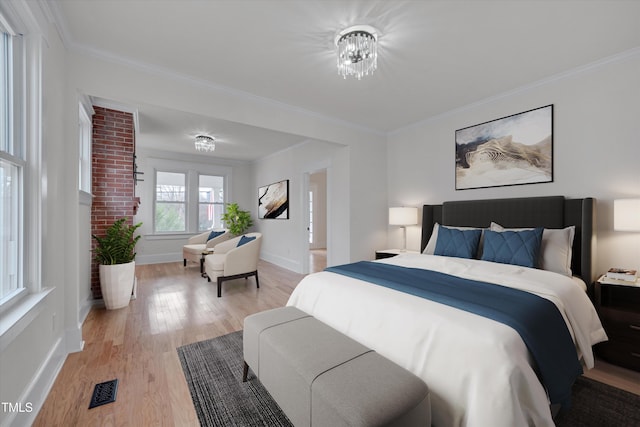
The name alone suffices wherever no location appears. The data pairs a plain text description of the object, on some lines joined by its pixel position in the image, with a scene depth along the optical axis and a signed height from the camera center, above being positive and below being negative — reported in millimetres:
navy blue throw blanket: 1331 -536
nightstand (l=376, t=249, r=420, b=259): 3936 -597
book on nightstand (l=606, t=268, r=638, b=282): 2166 -493
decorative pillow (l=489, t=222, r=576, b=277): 2408 -329
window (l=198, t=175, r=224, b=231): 6977 +270
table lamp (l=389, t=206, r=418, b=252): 3922 -44
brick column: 3543 +540
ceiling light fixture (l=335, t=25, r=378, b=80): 2118 +1335
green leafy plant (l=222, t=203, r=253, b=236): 6782 -185
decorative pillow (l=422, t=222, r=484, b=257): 3229 -350
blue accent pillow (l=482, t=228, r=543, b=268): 2451 -316
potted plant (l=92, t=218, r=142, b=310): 3227 -650
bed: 1153 -622
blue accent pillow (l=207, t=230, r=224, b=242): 6213 -517
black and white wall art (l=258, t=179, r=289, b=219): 6004 +272
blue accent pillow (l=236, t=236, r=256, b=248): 4414 -465
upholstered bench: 1064 -749
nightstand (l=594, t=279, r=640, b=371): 2041 -828
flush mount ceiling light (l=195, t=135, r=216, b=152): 4970 +1275
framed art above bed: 2947 +748
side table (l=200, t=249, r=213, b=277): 5097 -854
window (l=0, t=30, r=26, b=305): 1536 +252
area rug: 1564 -1206
